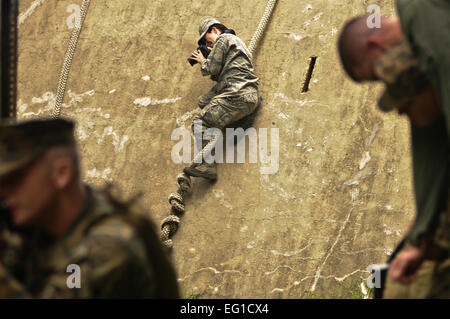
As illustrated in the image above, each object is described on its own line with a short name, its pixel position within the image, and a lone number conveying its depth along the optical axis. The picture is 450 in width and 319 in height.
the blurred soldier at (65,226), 6.23
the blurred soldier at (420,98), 6.23
